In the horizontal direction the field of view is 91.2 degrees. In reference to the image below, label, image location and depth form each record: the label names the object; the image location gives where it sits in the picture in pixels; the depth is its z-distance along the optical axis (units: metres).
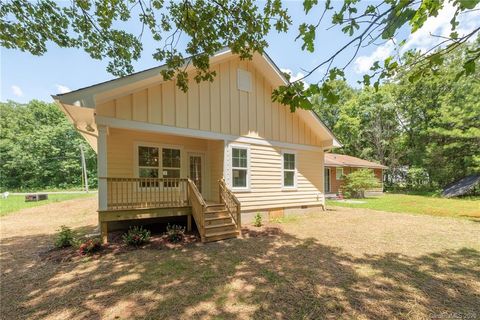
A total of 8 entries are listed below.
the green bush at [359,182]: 18.08
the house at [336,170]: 19.64
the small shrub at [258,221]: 8.54
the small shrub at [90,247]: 5.52
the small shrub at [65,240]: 6.07
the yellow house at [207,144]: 6.35
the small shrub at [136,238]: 6.09
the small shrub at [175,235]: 6.54
